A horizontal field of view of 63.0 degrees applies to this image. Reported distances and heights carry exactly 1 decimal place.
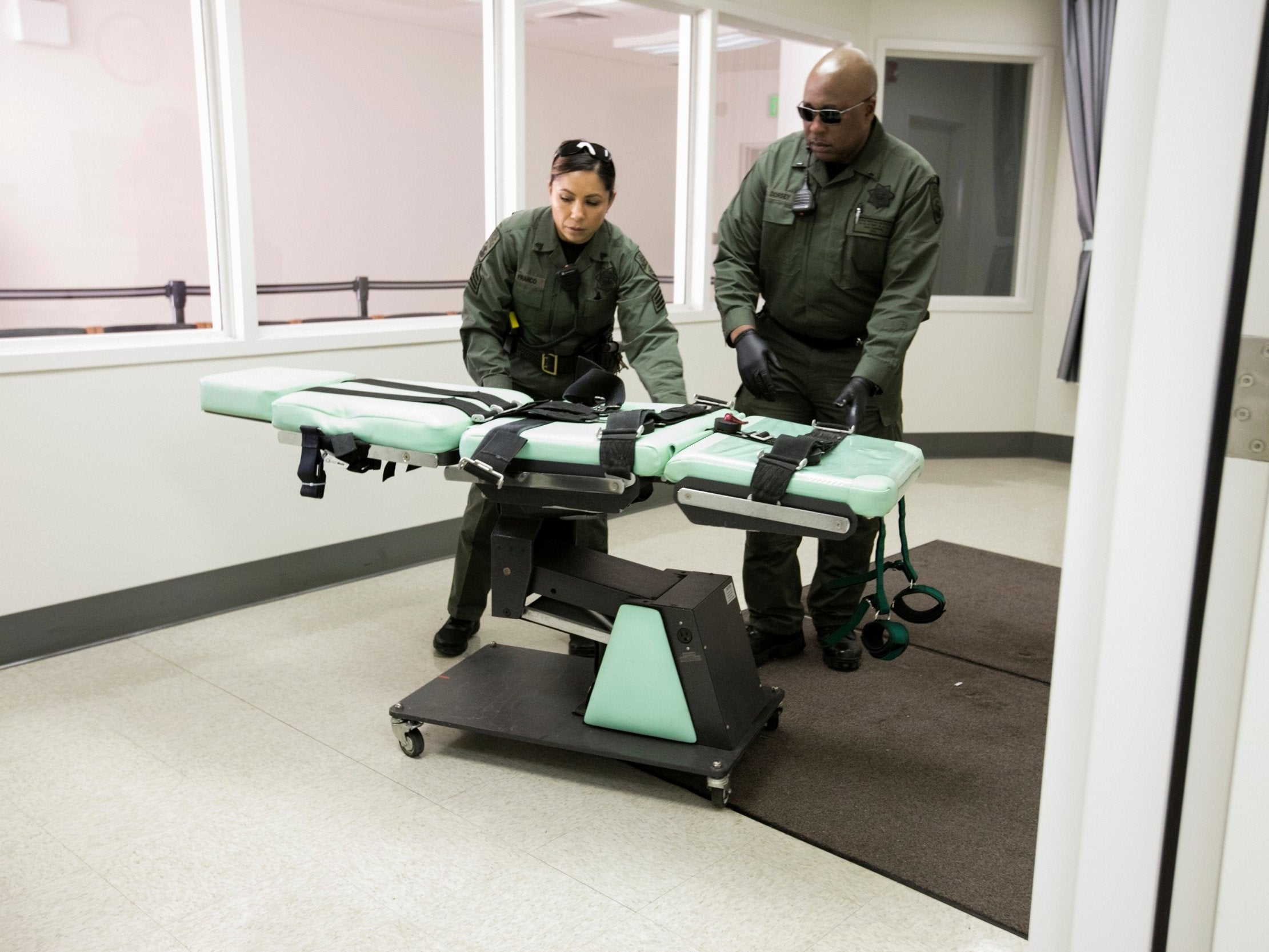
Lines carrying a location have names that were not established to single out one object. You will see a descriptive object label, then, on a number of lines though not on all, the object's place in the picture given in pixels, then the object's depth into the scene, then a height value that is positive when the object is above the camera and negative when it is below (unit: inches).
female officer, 109.3 -6.2
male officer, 105.4 -3.4
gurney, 77.6 -18.7
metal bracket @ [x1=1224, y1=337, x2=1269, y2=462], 23.7 -3.3
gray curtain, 205.2 +32.1
